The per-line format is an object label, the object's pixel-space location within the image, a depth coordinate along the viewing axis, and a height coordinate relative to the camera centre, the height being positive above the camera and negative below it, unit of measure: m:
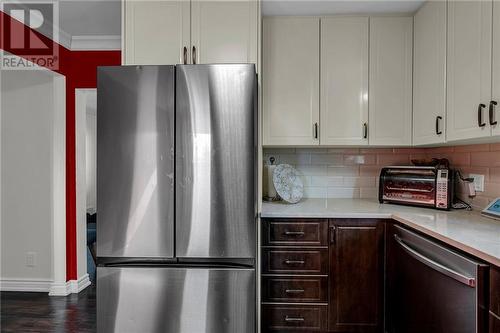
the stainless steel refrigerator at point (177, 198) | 1.73 -0.19
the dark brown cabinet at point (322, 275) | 2.06 -0.73
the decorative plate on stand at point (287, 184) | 2.43 -0.17
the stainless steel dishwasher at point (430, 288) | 1.20 -0.57
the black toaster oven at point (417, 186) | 2.11 -0.16
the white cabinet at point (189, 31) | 2.04 +0.84
